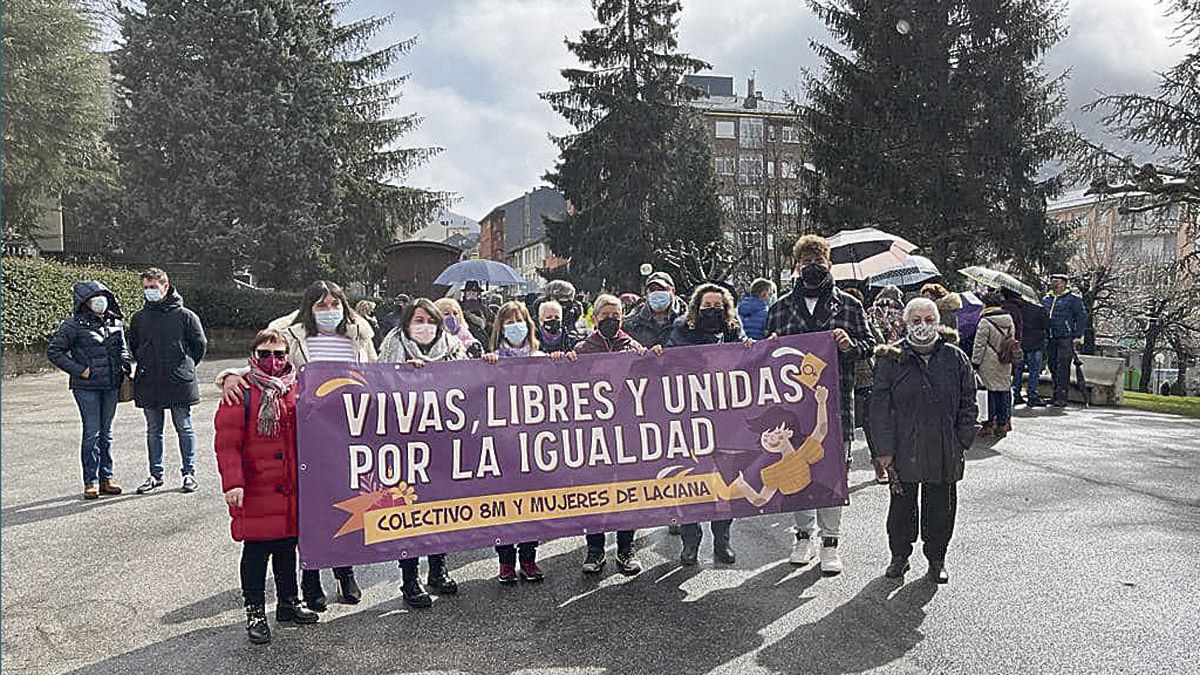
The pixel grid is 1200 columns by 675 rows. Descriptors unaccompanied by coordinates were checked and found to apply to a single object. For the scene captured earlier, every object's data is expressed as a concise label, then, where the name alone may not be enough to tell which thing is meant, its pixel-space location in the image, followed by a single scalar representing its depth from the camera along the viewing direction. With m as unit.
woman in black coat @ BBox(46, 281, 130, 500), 8.32
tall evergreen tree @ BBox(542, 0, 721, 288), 37.69
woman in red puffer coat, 5.04
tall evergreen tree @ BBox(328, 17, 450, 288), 34.56
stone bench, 16.27
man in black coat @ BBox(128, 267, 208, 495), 8.62
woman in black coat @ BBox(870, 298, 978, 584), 5.81
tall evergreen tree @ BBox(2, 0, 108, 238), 23.36
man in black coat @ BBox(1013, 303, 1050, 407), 14.00
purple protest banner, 5.41
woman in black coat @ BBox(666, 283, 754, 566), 6.46
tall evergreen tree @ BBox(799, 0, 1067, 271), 27.75
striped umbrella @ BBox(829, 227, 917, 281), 13.30
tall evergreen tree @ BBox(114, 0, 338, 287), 28.81
